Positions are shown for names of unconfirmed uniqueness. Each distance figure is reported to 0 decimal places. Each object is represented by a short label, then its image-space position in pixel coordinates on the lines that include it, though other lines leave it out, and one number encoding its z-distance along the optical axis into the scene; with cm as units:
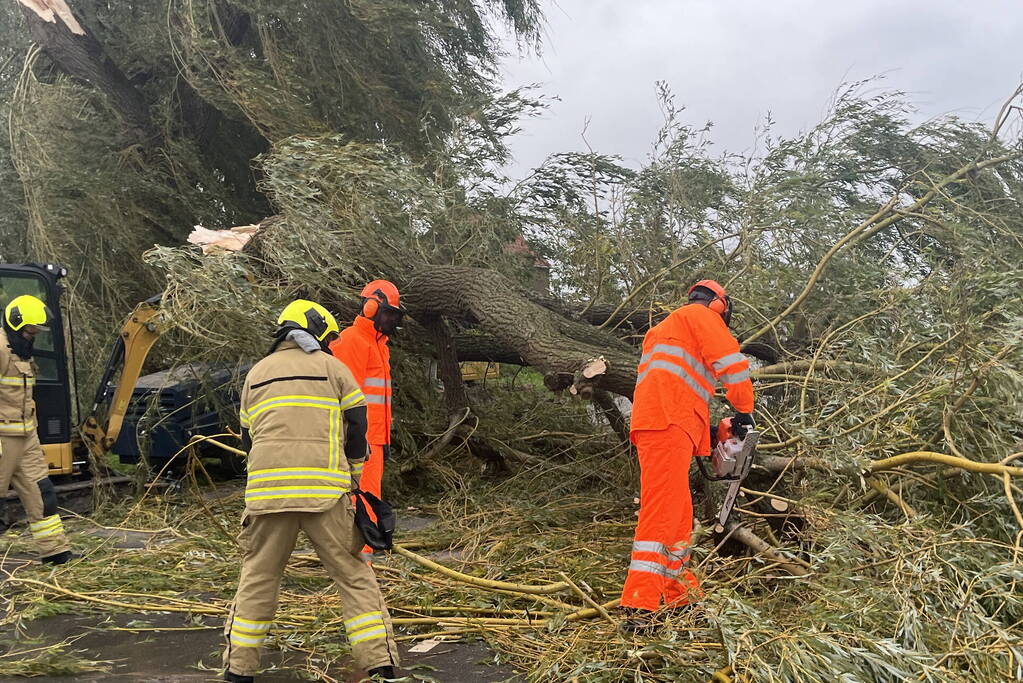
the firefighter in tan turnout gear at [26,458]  557
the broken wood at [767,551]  407
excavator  700
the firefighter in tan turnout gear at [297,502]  345
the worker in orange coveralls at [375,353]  517
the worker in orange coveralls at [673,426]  387
